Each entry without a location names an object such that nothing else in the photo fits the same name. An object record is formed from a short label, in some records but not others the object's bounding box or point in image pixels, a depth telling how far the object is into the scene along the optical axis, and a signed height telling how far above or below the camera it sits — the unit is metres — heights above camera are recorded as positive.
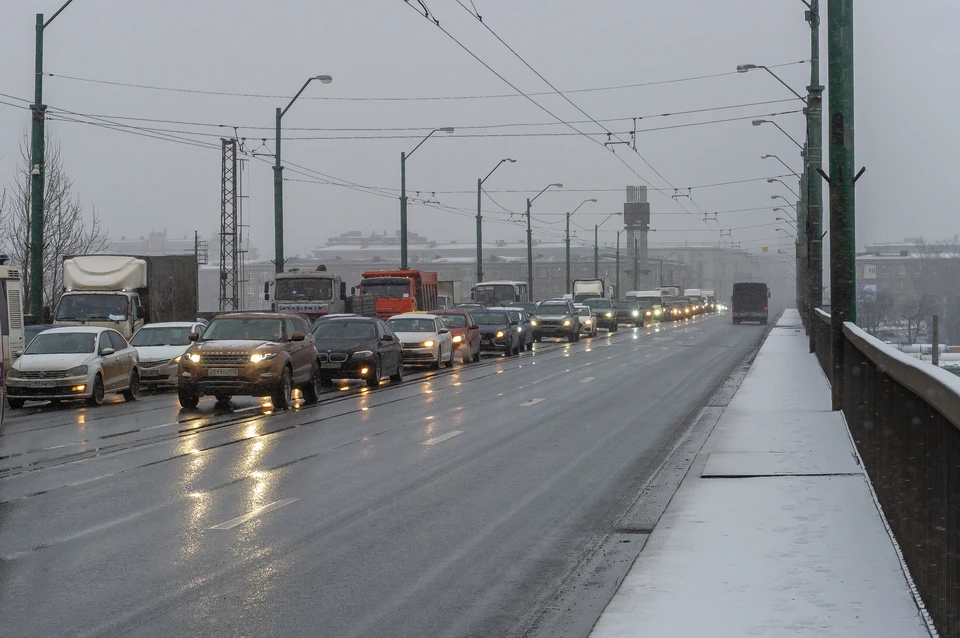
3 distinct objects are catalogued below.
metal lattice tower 55.03 +4.22
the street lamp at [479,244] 64.53 +3.30
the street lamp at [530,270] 73.62 +2.08
